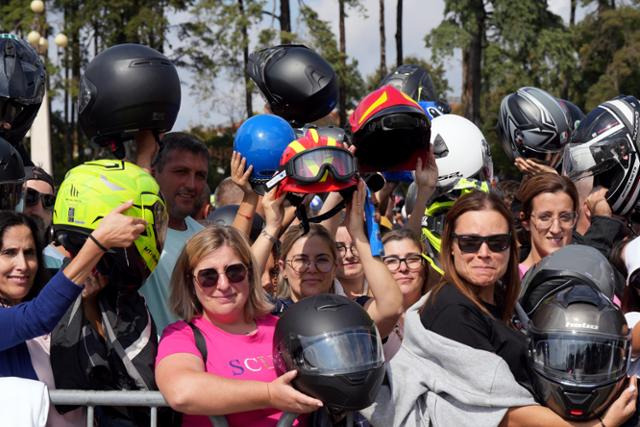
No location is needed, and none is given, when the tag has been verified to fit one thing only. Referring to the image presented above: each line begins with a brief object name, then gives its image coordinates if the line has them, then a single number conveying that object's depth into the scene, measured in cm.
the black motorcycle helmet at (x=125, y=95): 437
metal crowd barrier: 356
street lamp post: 1575
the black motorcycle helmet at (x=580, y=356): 354
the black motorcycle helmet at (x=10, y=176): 451
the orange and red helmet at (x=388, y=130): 425
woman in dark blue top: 350
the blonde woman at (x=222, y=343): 341
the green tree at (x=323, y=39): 2336
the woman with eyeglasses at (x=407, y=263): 526
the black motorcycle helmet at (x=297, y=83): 487
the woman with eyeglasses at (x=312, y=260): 416
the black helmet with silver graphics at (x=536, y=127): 630
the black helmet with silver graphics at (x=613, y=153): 518
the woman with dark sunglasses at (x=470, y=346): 364
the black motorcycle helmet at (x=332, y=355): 338
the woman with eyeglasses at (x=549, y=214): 508
